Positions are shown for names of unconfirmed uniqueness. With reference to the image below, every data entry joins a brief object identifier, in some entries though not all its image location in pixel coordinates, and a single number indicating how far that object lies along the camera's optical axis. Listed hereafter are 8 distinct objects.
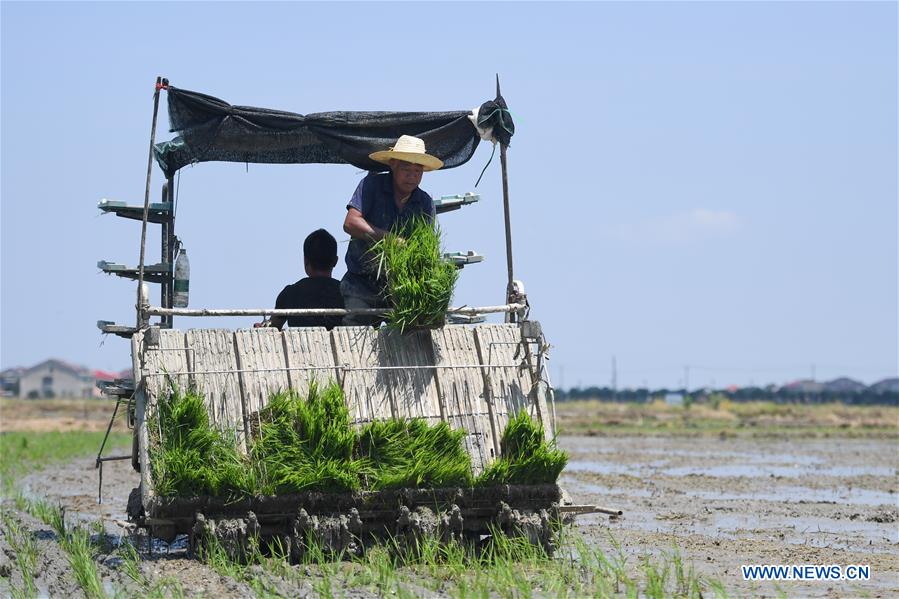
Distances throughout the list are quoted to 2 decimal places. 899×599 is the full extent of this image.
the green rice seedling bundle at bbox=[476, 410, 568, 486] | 17.55
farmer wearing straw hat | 18.70
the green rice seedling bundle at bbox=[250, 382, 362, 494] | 16.58
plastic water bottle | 19.16
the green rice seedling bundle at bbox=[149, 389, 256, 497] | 16.25
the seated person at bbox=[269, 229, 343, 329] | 19.53
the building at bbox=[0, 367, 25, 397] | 181.56
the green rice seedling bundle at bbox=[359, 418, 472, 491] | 17.00
